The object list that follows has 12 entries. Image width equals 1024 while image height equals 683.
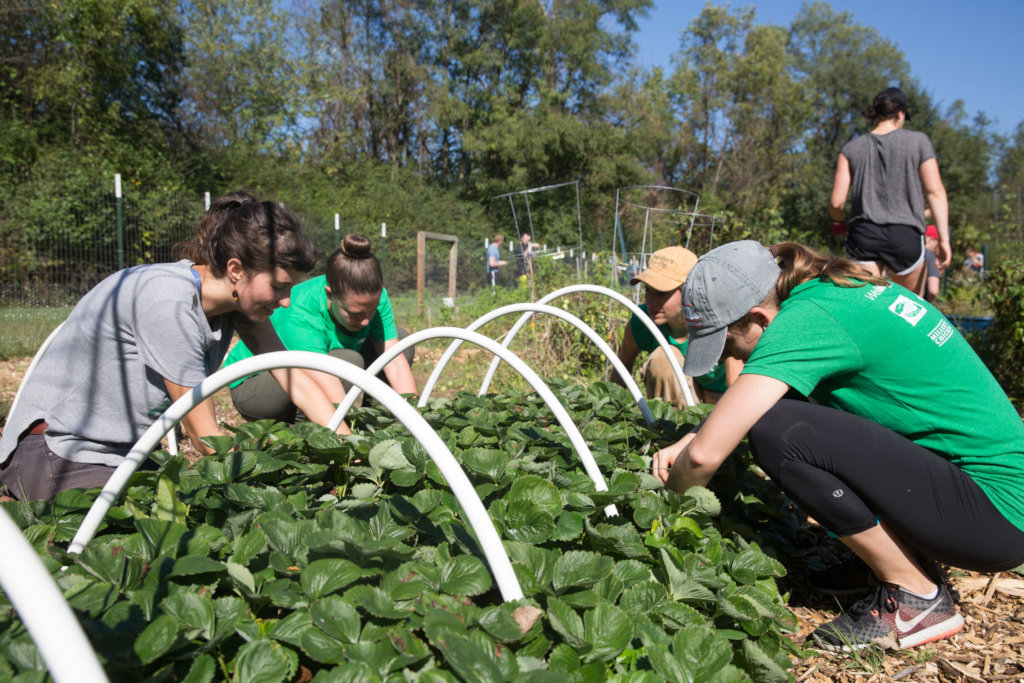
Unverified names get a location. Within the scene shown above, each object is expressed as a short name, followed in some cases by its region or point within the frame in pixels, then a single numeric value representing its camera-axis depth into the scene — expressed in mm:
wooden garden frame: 10202
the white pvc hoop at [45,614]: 494
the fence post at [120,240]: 7124
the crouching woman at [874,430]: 1580
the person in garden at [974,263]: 14989
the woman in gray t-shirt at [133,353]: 1793
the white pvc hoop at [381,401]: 998
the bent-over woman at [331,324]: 2846
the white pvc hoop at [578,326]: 2201
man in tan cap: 2902
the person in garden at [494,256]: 10528
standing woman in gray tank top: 3480
